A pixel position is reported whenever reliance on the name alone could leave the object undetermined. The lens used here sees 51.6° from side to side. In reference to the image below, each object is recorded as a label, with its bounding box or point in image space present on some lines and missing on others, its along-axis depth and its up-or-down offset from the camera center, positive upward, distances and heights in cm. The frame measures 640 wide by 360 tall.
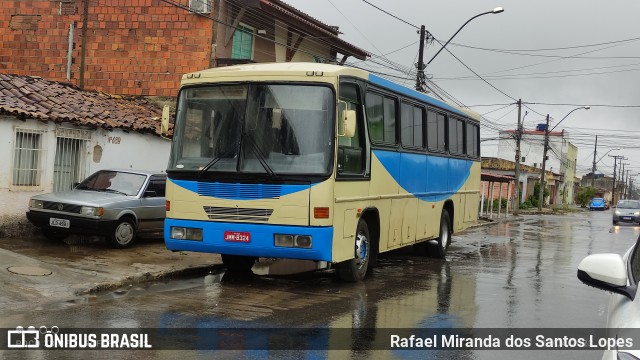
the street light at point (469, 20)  2197 +570
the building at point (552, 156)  8900 +505
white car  366 -55
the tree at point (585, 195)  9001 -14
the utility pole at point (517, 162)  4463 +193
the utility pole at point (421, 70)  2367 +409
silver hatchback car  1271 -88
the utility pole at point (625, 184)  14575 +279
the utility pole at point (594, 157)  8588 +486
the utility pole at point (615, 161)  10820 +581
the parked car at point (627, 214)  3966 -99
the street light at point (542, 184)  5313 +63
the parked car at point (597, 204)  7549 -103
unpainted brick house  2158 +428
